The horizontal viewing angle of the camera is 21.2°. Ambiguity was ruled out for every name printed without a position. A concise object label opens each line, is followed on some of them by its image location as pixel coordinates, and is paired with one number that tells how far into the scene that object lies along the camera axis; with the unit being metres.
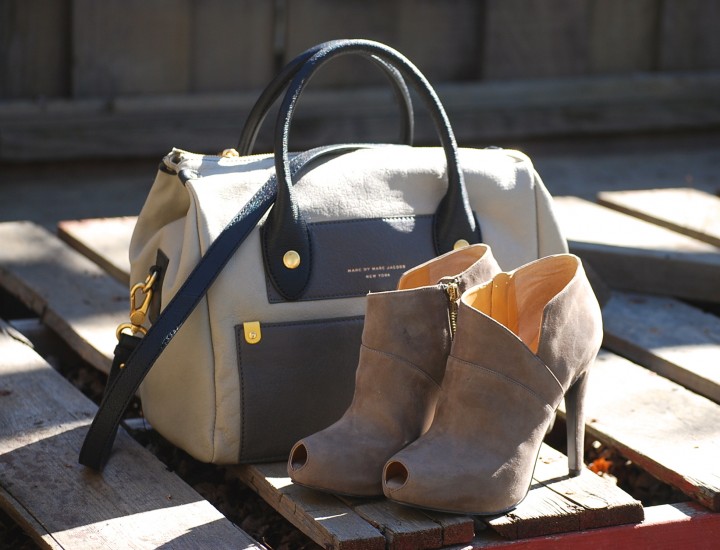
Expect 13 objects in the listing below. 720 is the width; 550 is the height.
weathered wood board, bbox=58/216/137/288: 2.10
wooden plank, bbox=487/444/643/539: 1.47
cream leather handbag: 1.57
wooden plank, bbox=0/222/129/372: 1.89
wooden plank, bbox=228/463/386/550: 1.43
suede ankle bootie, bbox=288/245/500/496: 1.48
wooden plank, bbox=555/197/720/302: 2.07
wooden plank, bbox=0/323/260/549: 1.47
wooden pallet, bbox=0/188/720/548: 1.46
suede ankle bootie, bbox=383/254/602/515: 1.45
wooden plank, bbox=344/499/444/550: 1.43
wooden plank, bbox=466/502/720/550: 1.47
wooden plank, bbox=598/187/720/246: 2.25
